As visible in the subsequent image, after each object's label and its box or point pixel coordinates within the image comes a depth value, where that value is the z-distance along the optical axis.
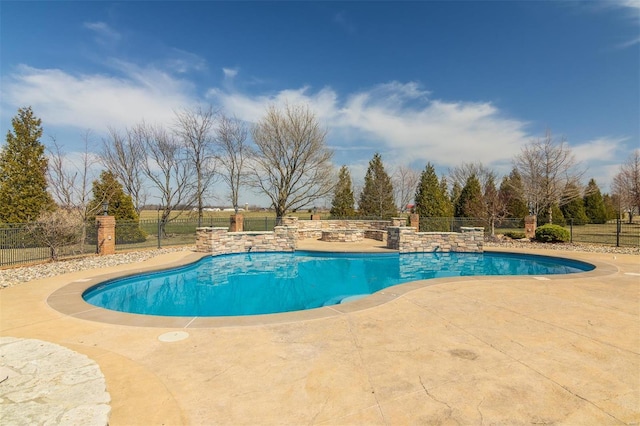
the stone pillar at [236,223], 18.93
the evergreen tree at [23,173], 15.55
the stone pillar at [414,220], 21.47
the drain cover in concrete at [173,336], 4.48
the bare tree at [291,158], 24.17
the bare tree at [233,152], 24.25
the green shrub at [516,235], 20.00
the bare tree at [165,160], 22.52
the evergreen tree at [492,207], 20.69
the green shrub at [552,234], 17.47
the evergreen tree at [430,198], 25.78
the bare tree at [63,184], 15.93
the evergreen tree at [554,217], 25.20
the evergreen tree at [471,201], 23.83
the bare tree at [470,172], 41.88
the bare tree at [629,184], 30.64
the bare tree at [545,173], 24.88
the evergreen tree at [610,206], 37.16
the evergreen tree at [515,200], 27.88
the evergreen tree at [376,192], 29.86
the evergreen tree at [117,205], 16.16
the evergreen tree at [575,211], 30.56
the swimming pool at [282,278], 7.72
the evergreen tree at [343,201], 28.61
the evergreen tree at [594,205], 32.69
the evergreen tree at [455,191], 37.47
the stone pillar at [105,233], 13.01
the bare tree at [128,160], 22.38
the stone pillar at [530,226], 19.48
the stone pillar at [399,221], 19.59
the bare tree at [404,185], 38.72
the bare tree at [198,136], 22.39
